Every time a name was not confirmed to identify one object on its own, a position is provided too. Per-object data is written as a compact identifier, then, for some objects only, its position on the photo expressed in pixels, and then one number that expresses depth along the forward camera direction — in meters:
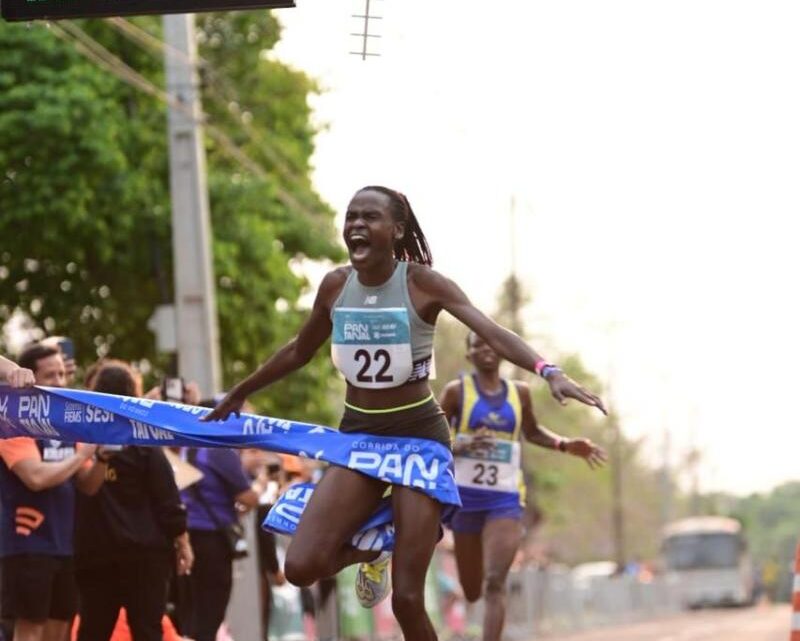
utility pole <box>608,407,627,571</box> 73.25
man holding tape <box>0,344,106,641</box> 10.97
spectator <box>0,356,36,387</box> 9.75
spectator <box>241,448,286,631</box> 16.25
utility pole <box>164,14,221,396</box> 23.00
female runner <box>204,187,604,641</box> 9.26
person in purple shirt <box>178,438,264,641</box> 12.66
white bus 74.50
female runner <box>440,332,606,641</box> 13.65
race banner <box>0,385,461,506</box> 9.35
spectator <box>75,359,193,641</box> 11.35
